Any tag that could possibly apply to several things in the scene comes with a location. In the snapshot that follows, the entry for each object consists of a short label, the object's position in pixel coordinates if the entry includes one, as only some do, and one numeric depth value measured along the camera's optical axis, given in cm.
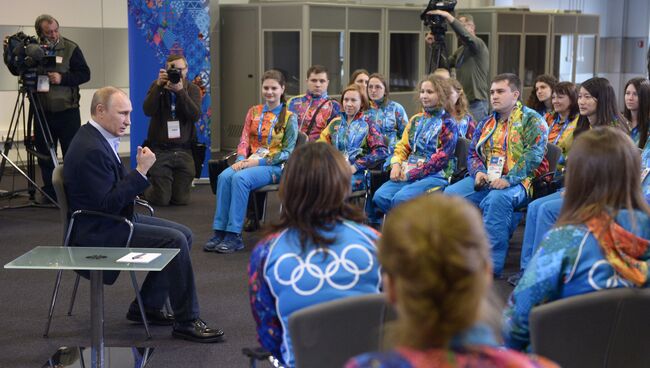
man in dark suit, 366
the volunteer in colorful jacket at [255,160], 550
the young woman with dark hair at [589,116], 458
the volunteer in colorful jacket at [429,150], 529
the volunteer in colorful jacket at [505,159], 479
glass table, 304
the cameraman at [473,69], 747
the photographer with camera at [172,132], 686
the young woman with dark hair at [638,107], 473
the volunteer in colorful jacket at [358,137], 571
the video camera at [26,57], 635
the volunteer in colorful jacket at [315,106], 621
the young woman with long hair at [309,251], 213
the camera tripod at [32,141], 644
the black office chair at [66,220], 367
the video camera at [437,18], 702
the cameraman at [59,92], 671
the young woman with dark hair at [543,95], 612
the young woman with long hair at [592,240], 218
